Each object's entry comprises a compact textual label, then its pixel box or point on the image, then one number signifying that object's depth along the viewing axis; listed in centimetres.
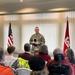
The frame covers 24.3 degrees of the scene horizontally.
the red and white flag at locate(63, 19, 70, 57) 636
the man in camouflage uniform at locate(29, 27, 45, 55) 605
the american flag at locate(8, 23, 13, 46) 736
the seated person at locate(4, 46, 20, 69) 361
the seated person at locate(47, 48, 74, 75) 272
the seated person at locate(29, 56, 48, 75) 232
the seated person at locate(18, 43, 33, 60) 412
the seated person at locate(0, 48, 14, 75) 209
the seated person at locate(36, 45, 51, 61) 404
